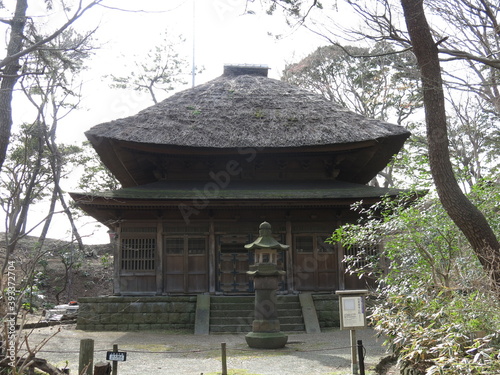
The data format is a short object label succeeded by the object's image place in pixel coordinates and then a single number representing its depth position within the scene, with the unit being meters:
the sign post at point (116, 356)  6.23
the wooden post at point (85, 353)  6.14
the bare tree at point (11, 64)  10.17
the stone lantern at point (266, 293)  9.90
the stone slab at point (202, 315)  12.46
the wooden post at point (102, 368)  6.02
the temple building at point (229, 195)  14.61
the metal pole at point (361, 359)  6.62
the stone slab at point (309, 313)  12.55
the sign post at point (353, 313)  7.30
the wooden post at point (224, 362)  7.16
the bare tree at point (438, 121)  6.52
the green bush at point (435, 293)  5.14
